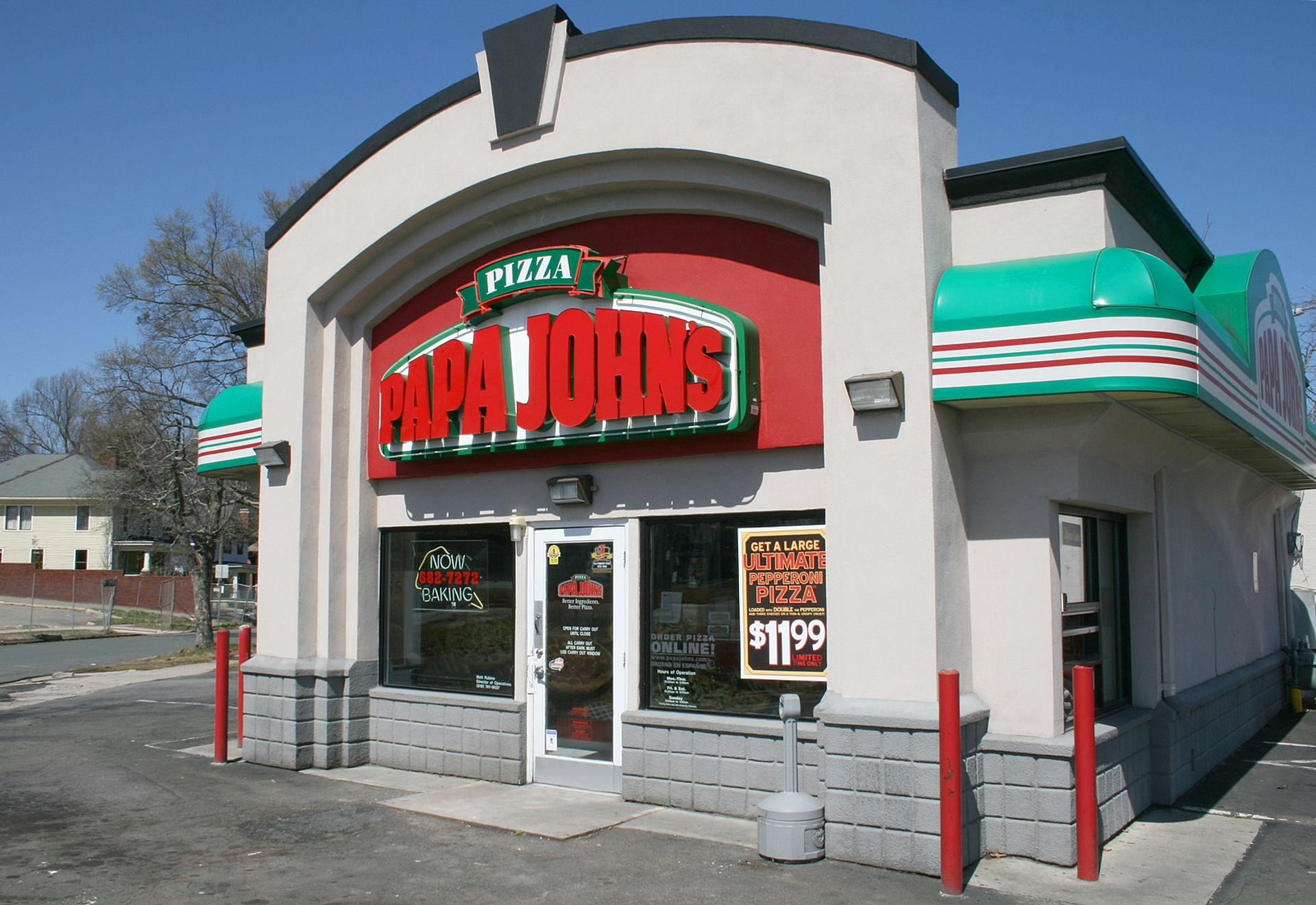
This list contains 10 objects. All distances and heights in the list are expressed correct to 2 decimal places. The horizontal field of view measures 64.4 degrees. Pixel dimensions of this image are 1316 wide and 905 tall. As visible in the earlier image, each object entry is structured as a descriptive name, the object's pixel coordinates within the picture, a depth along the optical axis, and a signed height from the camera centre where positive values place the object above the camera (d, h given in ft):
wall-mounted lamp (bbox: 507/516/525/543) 32.32 +0.54
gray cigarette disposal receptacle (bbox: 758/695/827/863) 23.17 -6.31
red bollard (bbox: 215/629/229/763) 36.52 -5.39
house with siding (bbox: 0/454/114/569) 192.54 +4.75
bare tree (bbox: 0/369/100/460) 237.04 +28.45
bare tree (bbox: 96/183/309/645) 96.32 +15.41
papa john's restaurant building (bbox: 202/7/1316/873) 23.41 +2.79
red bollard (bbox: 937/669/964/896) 21.08 -5.09
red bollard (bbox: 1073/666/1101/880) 21.72 -4.97
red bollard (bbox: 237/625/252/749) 37.65 -3.59
